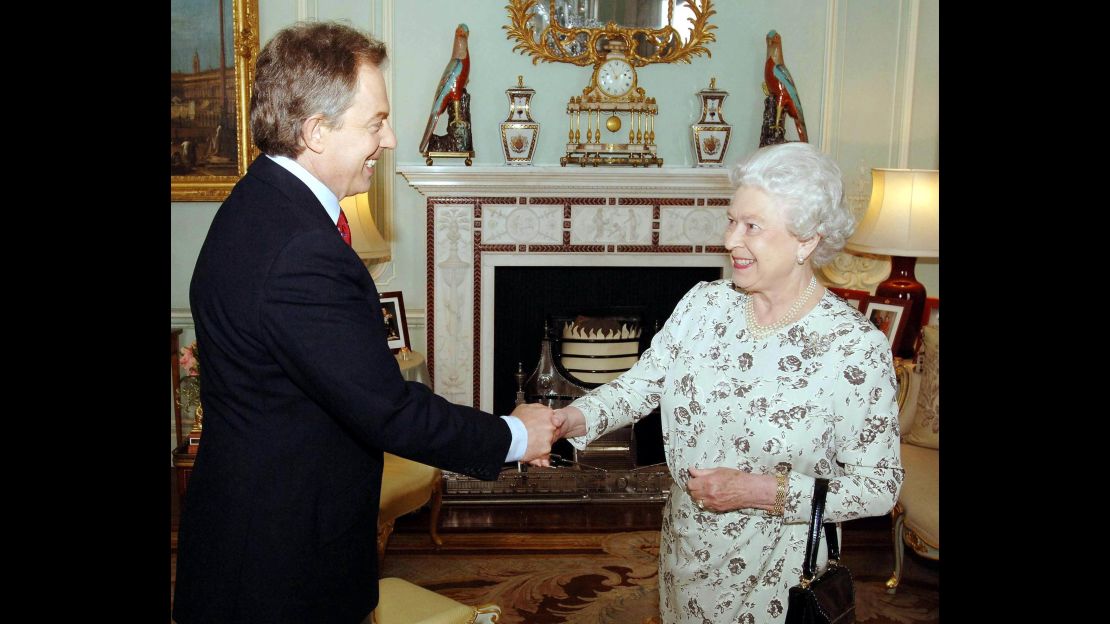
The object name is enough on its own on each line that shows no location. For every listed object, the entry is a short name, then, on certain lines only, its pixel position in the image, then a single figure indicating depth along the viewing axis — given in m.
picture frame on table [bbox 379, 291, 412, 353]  4.86
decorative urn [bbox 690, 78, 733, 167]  4.99
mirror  5.07
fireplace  4.84
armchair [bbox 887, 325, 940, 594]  3.59
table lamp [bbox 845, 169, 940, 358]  4.31
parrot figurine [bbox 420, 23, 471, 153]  4.74
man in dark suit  1.65
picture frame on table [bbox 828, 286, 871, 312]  4.68
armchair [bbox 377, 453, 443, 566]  3.71
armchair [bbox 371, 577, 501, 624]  2.51
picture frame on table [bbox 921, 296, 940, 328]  4.79
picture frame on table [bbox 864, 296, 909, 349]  4.43
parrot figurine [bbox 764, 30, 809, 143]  4.91
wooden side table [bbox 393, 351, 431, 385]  4.54
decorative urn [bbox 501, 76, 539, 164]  4.89
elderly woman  1.93
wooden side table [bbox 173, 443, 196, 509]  3.76
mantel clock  5.01
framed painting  4.96
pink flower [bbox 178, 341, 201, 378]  3.84
